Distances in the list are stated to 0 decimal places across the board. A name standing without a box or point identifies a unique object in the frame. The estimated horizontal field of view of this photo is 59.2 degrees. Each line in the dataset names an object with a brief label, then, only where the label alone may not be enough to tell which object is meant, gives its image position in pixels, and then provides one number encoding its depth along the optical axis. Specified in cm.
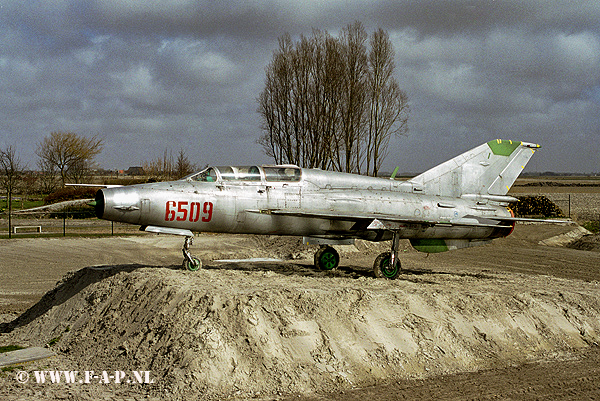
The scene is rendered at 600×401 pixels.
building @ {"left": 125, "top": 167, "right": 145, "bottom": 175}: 13926
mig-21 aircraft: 1254
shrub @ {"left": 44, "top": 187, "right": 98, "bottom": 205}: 4172
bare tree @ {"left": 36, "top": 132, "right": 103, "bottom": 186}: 5497
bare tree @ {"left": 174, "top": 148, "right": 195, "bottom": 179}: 5050
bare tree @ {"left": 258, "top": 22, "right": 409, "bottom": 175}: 3669
